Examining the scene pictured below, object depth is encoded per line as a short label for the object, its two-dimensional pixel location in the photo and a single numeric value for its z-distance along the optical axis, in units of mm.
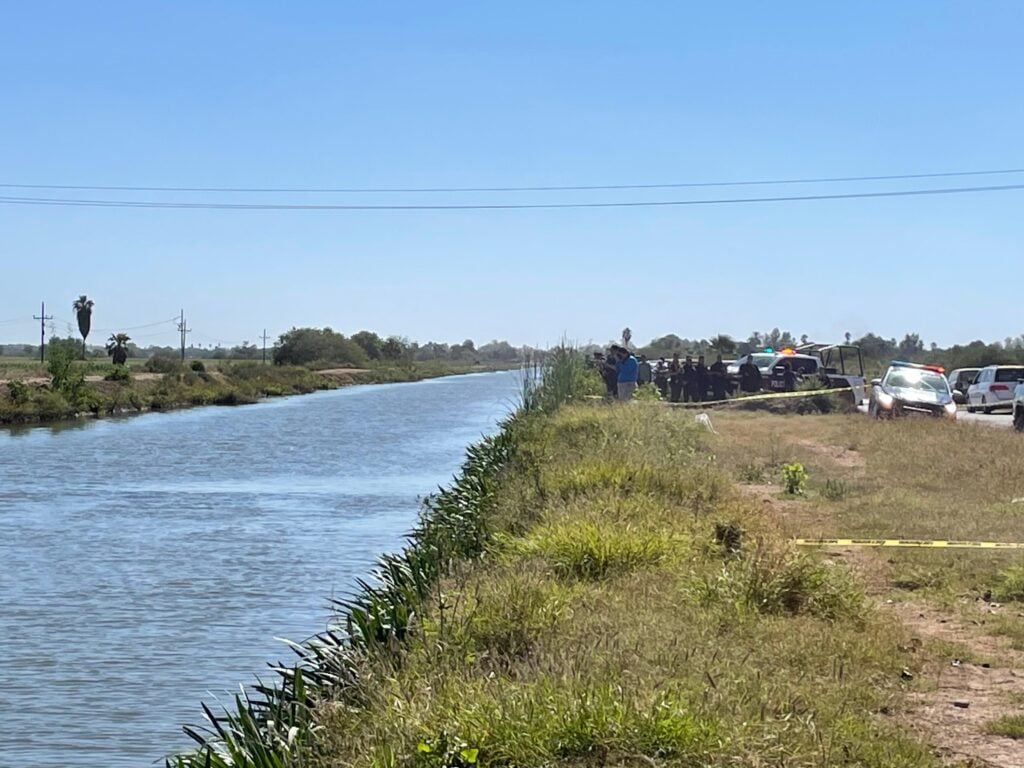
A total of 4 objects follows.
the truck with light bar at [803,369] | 40475
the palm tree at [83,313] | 145125
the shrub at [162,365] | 87350
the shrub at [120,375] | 69875
